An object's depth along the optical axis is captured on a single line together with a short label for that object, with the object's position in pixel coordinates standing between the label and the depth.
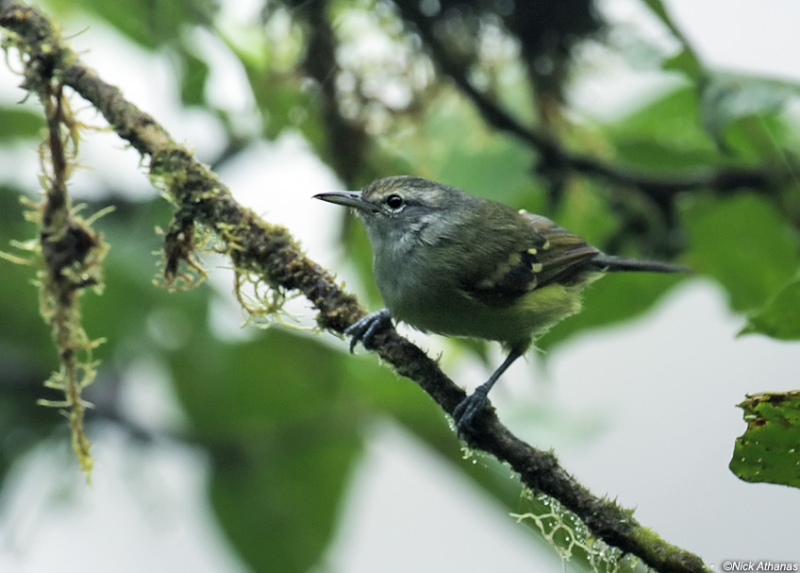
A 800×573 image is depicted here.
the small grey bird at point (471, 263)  5.39
